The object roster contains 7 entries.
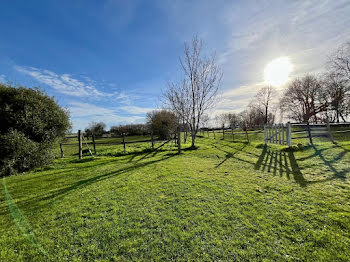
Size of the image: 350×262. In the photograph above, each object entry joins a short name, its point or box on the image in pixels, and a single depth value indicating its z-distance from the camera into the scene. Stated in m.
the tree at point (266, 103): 34.64
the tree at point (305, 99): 25.95
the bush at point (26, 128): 5.22
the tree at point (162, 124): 22.06
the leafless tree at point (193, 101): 10.97
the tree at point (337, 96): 18.41
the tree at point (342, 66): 15.92
